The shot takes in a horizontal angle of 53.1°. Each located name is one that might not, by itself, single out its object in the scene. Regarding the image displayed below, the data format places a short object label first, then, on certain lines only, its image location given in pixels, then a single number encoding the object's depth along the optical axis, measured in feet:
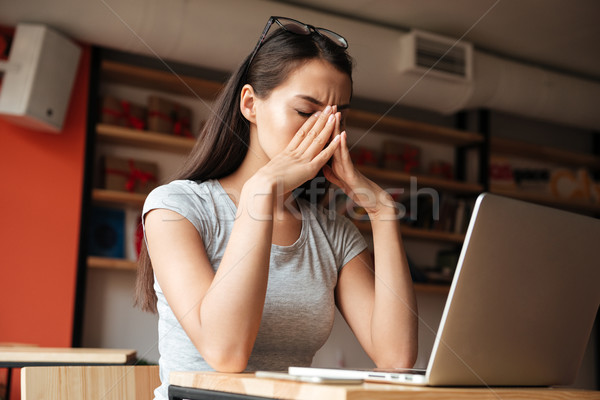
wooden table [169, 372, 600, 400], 2.02
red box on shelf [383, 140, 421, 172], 14.12
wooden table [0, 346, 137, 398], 5.19
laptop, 2.41
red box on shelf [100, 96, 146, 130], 11.19
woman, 3.13
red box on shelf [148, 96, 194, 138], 11.55
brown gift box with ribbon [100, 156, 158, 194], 11.18
